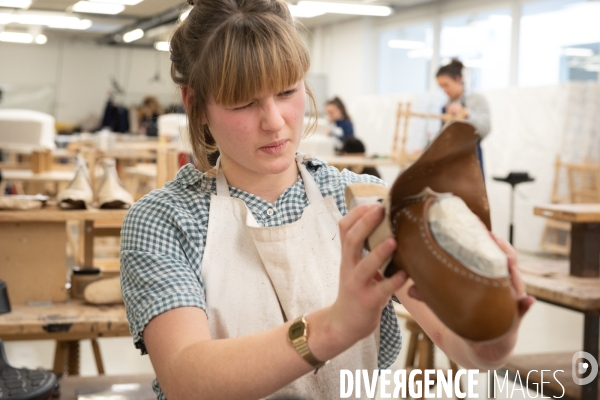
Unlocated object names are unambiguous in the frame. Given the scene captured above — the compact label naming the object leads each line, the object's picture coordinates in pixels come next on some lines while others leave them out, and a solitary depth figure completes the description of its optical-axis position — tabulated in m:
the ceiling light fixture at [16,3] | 9.48
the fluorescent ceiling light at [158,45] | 15.84
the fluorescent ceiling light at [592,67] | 7.97
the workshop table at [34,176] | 5.43
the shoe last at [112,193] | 2.73
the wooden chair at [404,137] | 5.84
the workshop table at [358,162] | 6.16
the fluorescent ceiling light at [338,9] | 10.37
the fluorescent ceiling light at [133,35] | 14.29
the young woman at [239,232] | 1.04
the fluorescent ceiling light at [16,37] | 14.70
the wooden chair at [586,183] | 6.79
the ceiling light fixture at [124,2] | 9.75
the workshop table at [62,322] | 2.34
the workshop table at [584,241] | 3.01
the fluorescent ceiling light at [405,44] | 11.78
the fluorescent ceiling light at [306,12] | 11.10
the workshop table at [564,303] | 2.63
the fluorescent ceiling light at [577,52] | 8.04
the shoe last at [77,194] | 2.64
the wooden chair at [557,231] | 7.40
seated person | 8.73
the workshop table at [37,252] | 2.56
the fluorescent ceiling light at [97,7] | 10.37
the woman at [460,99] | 5.75
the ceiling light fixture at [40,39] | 15.17
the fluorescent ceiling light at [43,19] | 11.78
